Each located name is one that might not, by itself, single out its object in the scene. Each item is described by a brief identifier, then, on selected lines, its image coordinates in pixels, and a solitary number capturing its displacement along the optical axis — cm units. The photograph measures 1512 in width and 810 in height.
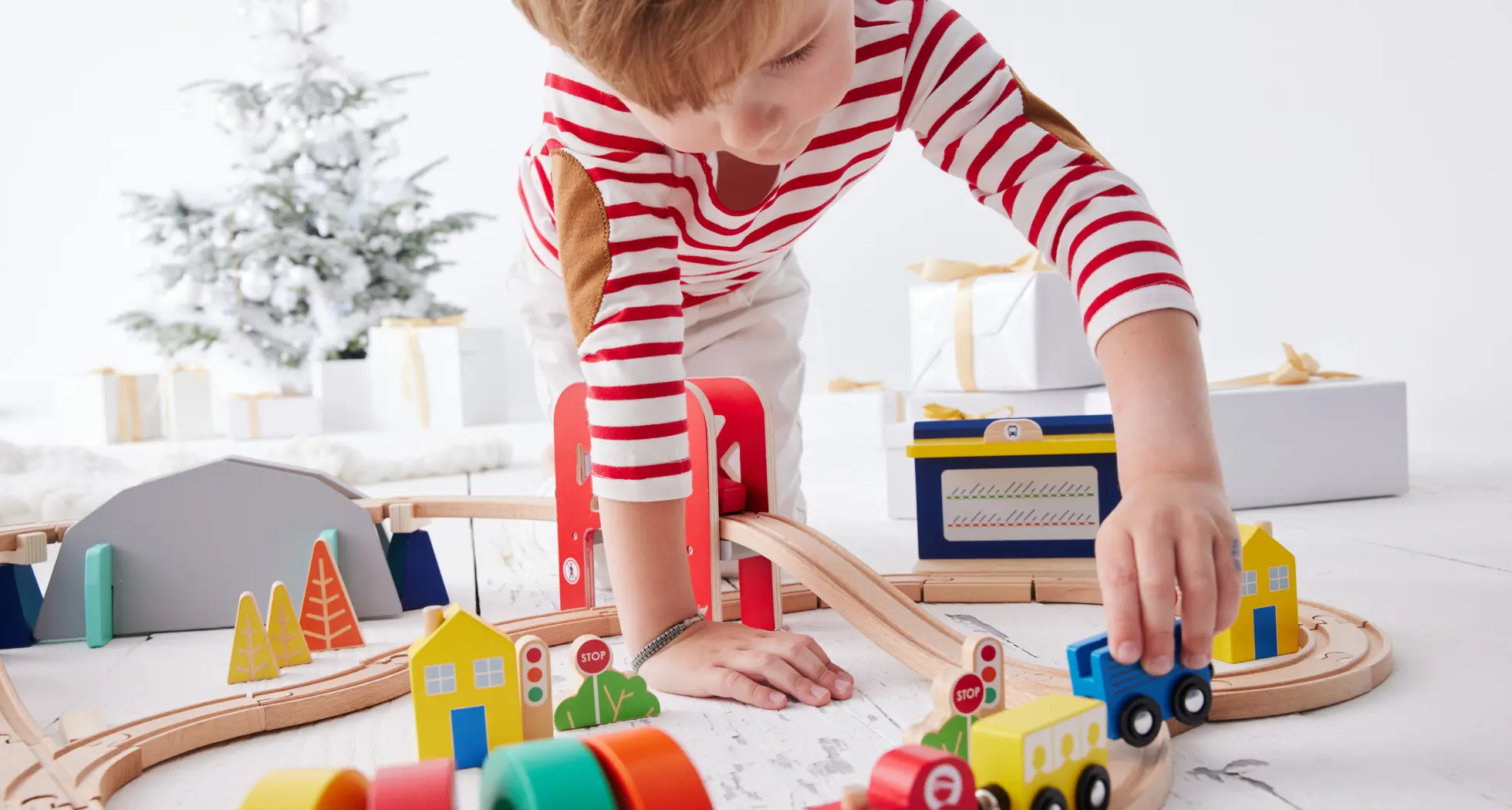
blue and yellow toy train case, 94
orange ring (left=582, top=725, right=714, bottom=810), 35
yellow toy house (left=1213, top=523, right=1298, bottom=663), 64
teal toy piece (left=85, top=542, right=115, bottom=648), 84
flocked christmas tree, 286
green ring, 34
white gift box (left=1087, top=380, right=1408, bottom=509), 126
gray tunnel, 87
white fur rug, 138
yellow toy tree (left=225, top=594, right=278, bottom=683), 71
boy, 49
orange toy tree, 80
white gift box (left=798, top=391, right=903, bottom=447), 221
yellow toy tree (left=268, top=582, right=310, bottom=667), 74
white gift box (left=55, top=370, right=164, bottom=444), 279
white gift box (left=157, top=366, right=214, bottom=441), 279
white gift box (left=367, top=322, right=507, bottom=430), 276
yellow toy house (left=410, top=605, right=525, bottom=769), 50
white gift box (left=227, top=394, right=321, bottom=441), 272
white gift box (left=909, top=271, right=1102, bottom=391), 139
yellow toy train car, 38
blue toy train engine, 46
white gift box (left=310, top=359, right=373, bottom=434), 284
